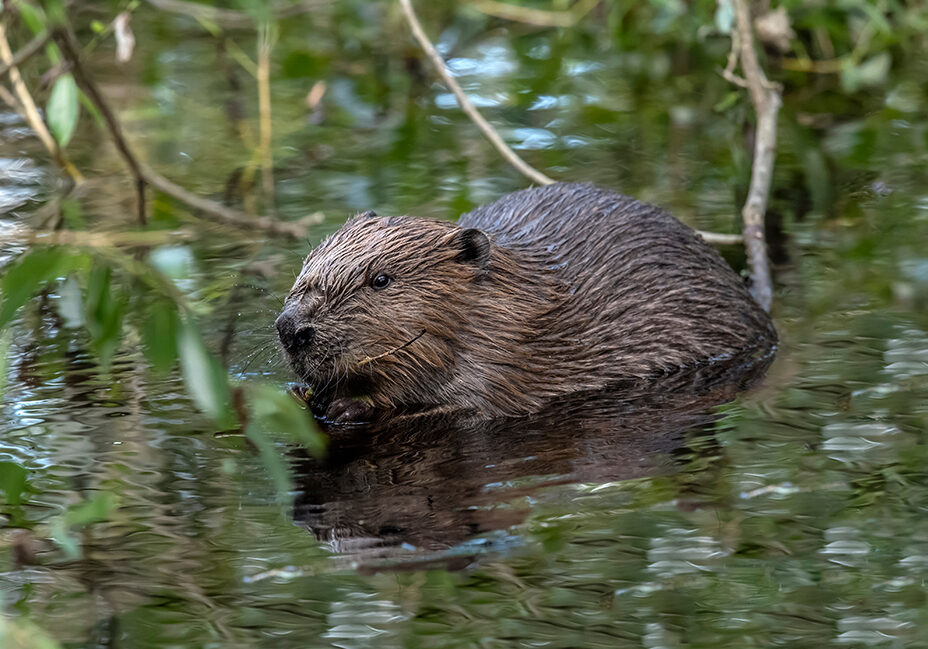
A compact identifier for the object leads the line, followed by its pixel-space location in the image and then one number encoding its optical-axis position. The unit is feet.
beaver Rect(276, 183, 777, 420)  28.04
